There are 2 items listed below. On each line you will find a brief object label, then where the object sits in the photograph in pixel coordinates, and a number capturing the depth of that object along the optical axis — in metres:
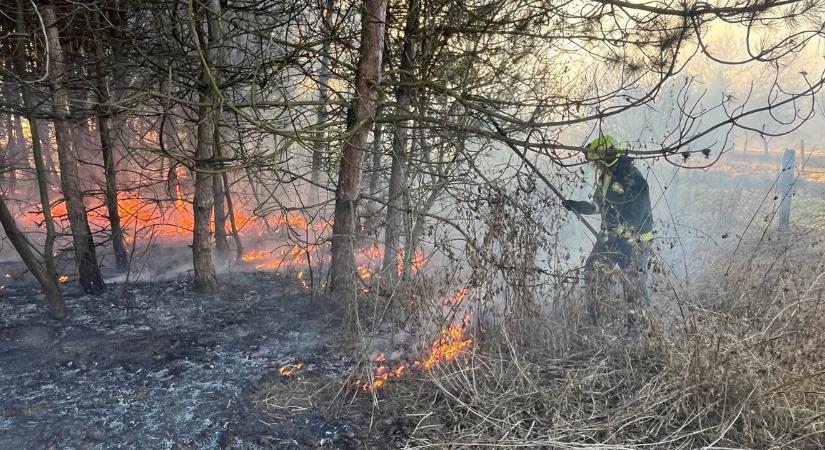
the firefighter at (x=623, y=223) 5.14
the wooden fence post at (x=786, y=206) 9.28
